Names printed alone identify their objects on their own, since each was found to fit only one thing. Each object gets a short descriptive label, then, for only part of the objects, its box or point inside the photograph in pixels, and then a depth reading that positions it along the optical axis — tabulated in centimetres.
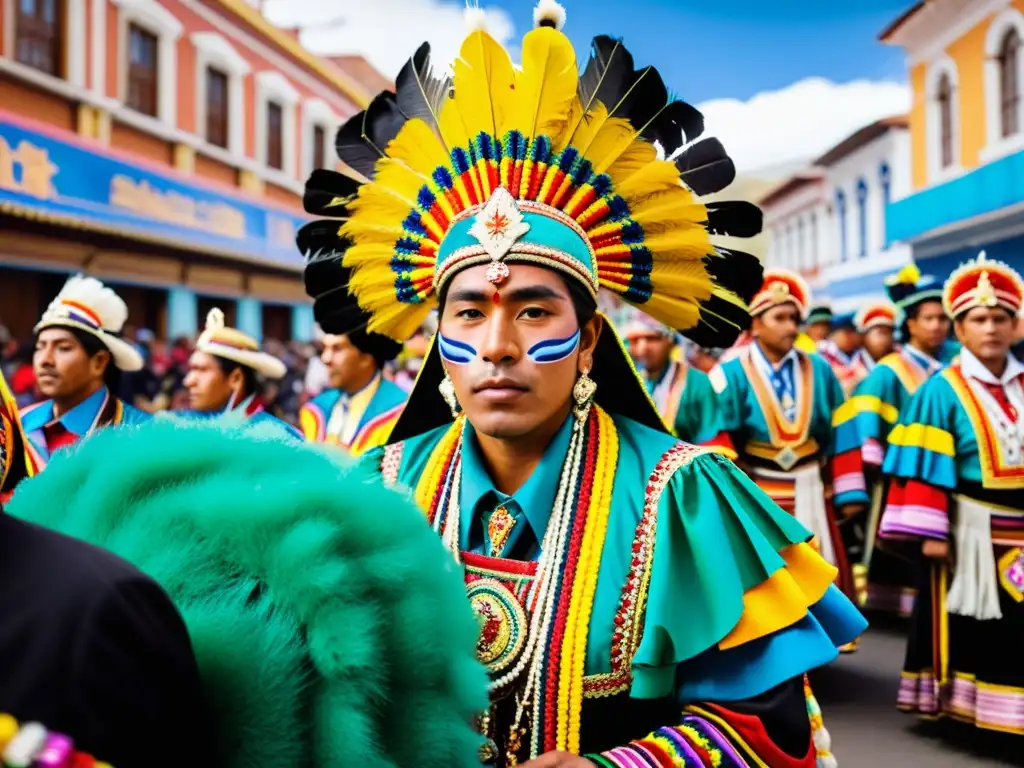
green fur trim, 96
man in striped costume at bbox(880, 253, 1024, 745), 497
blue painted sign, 1296
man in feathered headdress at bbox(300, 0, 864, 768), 182
